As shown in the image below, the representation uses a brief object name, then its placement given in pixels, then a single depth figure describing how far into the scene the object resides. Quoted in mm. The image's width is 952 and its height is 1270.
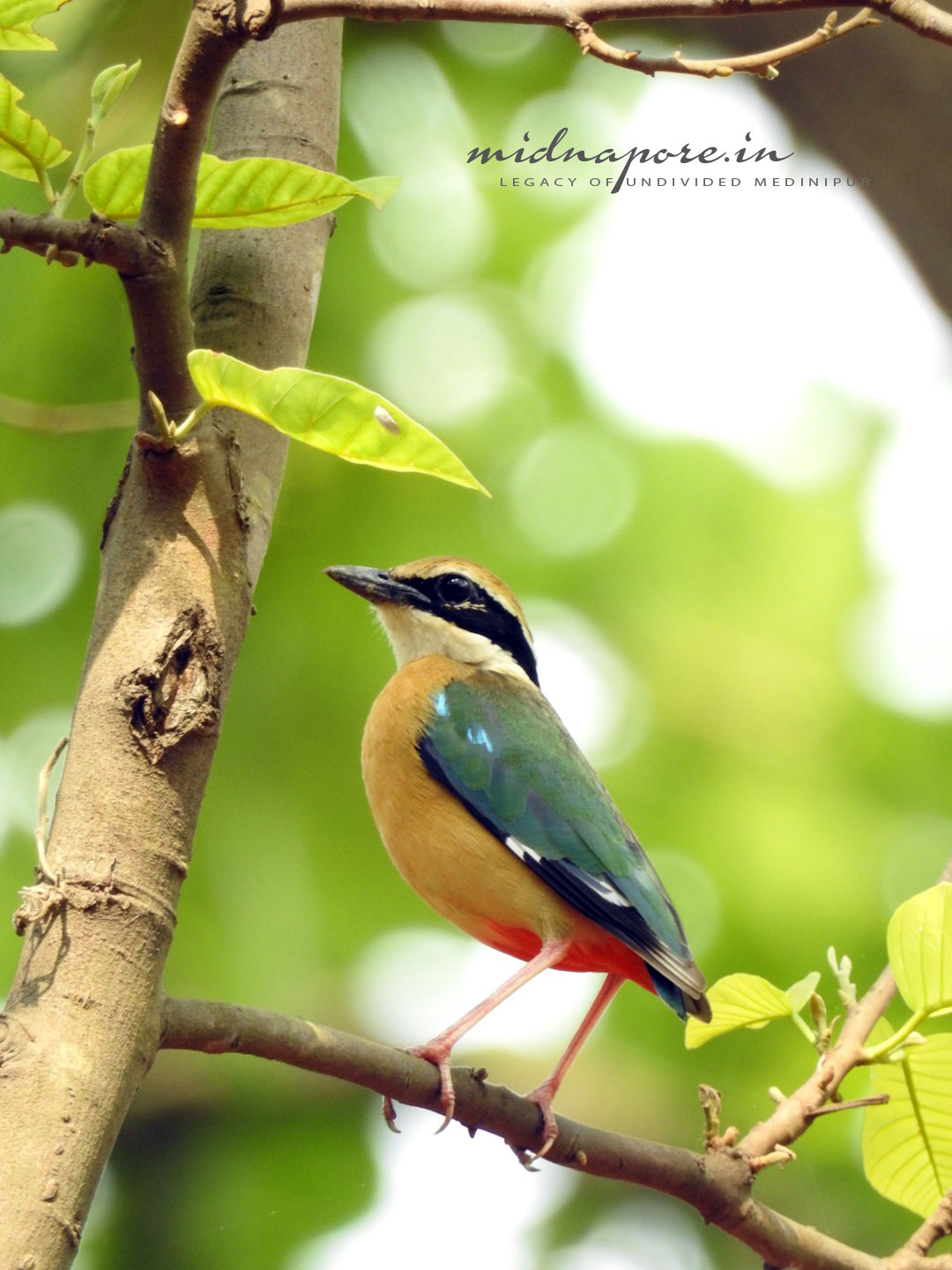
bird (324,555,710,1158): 7832
